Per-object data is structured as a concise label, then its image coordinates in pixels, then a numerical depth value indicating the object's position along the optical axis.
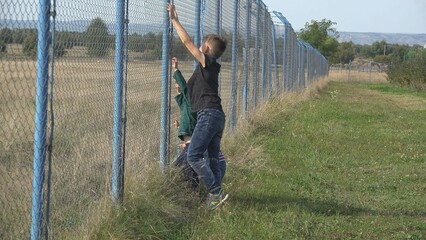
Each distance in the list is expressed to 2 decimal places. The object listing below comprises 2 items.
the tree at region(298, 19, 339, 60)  73.75
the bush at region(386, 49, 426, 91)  44.31
